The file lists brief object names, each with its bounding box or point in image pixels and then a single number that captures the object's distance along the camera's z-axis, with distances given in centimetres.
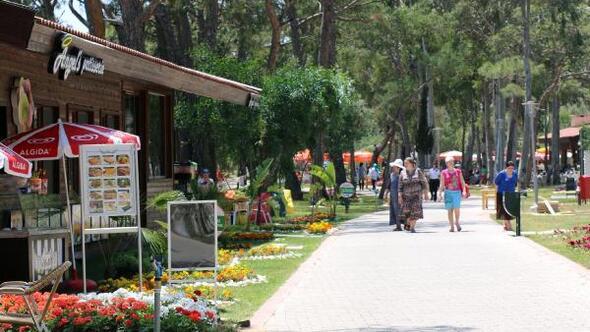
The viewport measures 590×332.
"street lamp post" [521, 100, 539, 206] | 3663
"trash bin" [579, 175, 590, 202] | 3934
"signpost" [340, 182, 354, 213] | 3928
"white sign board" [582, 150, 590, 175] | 4731
